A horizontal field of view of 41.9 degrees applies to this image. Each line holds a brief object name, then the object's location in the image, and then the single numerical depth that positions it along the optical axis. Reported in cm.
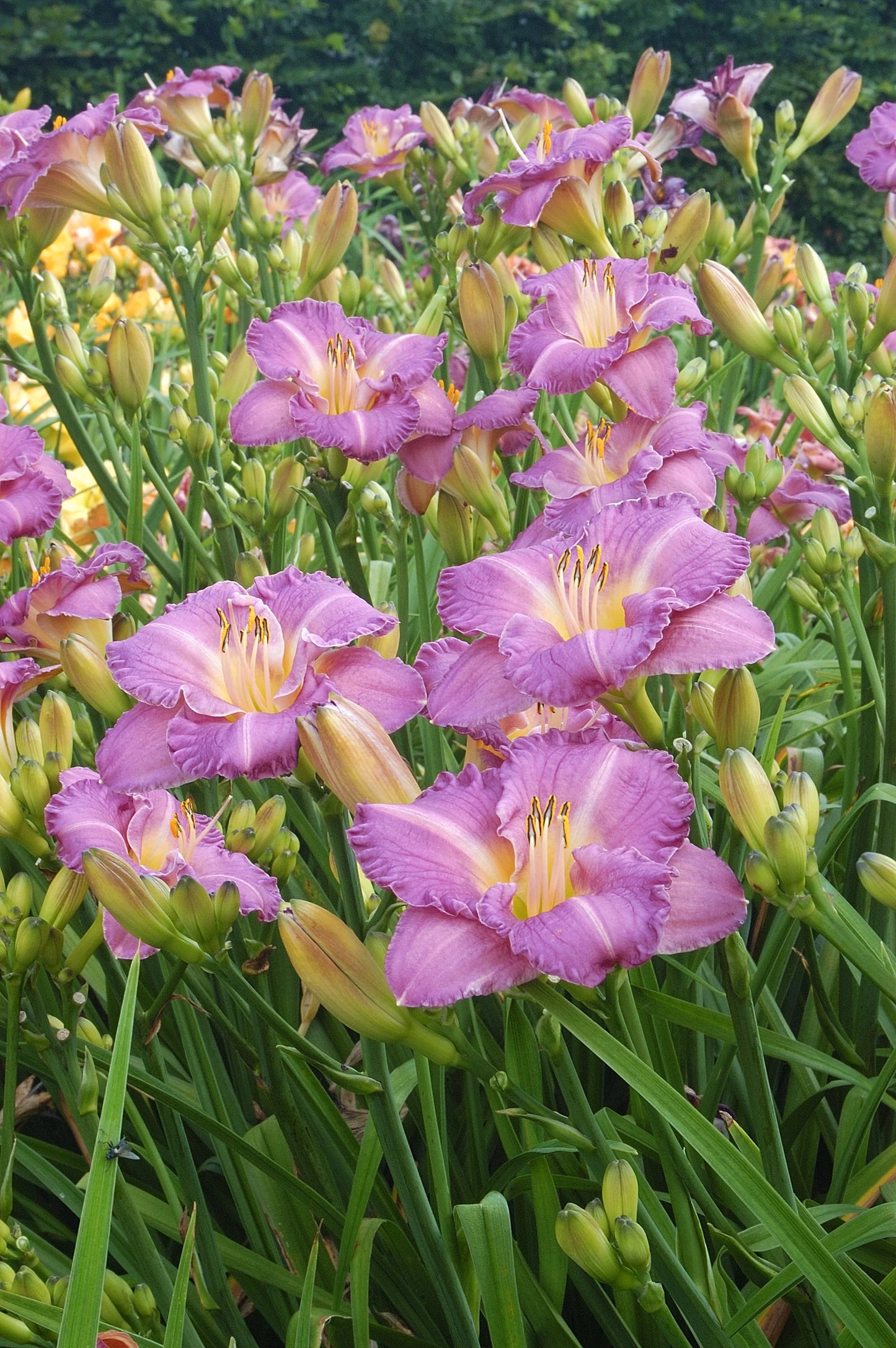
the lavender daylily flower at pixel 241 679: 77
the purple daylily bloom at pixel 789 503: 149
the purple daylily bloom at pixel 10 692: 96
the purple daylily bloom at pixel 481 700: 79
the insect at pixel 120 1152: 67
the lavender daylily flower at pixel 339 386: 111
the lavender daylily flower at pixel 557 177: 130
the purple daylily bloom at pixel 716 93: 188
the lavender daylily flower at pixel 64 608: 106
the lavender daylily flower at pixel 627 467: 102
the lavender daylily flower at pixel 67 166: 138
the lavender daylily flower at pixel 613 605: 75
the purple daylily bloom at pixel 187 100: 180
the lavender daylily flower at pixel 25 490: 119
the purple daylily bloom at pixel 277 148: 203
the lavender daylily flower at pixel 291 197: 227
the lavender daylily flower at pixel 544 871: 64
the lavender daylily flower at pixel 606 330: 109
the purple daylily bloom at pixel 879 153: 155
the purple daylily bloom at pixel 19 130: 143
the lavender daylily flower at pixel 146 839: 86
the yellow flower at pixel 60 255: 328
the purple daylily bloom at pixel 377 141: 199
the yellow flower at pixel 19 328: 270
